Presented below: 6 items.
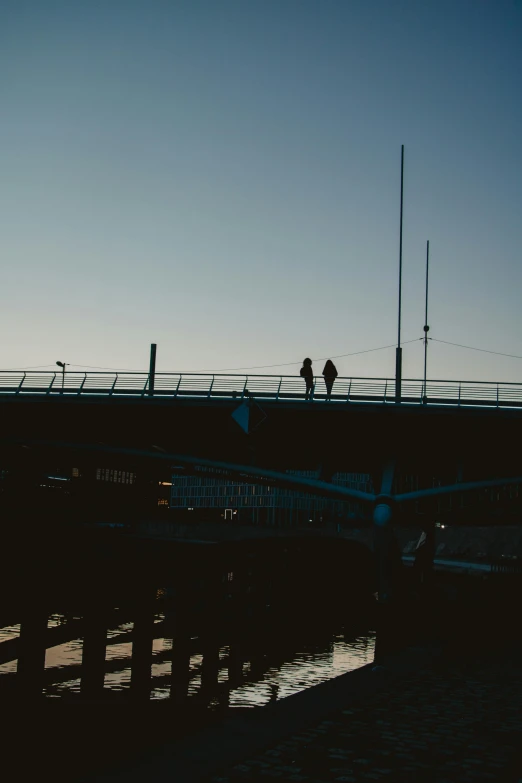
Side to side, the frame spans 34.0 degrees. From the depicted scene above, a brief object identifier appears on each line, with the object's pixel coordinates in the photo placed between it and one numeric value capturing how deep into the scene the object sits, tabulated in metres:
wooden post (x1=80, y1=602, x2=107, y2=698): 8.51
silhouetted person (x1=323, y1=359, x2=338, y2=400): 38.47
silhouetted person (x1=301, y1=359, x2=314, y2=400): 38.88
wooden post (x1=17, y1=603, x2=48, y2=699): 7.39
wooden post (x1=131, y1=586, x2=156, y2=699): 9.30
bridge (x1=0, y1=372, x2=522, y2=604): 37.72
